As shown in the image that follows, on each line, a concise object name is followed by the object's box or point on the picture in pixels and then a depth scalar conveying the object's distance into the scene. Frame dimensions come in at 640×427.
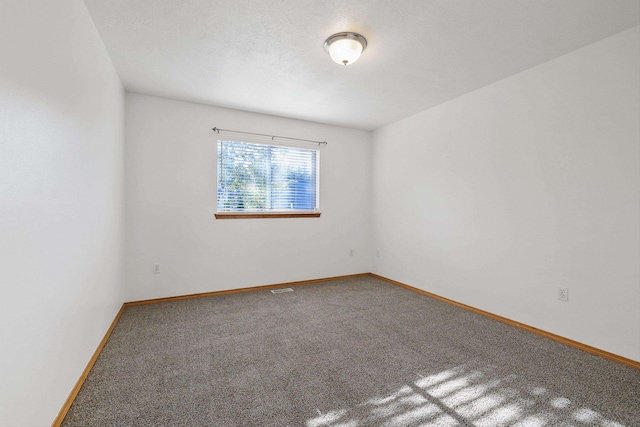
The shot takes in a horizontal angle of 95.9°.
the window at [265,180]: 3.86
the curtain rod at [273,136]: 3.74
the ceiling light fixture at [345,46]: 2.19
